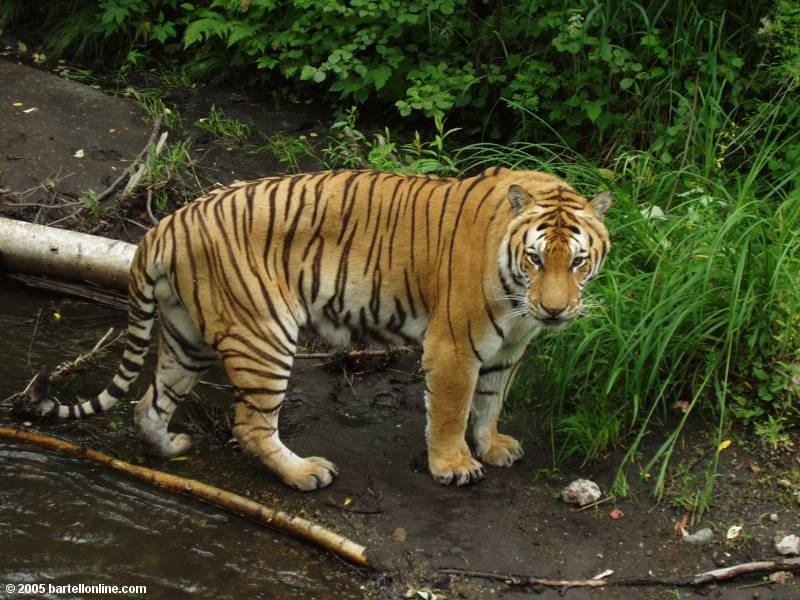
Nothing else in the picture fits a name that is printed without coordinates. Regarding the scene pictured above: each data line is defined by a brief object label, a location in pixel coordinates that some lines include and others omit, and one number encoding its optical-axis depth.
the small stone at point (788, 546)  8.72
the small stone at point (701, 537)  9.02
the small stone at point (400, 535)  9.17
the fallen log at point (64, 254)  12.80
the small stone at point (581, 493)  9.55
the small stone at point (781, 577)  8.49
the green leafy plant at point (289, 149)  15.72
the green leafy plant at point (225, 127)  16.44
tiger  9.17
